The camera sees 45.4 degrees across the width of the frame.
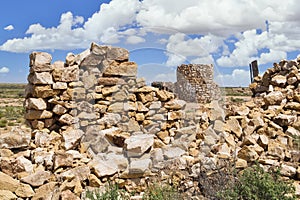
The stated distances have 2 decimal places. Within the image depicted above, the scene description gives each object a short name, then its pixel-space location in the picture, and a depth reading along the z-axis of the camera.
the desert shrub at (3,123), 11.23
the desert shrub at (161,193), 5.32
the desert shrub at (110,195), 5.03
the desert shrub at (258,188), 4.93
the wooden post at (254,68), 11.71
